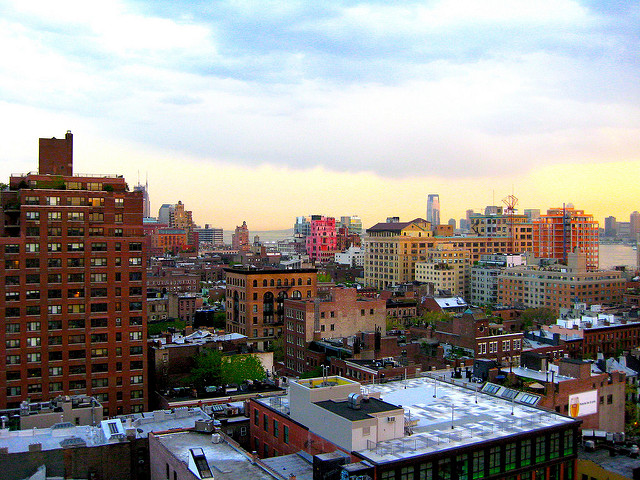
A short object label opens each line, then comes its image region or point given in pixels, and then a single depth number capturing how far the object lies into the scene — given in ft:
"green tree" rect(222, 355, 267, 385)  267.59
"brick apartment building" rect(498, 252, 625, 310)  565.12
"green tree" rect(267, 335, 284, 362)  359.66
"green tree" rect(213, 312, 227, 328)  472.85
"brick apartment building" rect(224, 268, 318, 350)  409.69
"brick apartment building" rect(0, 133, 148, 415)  236.22
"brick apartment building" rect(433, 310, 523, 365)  314.35
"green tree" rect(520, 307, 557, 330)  447.10
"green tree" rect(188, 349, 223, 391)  264.31
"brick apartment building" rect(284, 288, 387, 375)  322.34
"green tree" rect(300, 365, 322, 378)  281.04
